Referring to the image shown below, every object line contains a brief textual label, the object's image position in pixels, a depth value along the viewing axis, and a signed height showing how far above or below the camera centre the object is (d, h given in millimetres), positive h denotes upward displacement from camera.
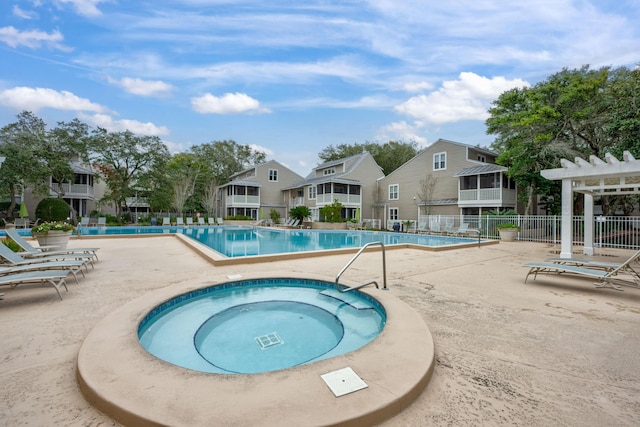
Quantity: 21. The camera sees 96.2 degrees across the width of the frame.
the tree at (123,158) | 26344 +4946
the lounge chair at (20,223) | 20512 -857
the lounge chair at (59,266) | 4684 -1067
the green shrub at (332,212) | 24422 -160
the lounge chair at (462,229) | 18195 -1228
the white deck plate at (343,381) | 2142 -1343
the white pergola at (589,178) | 7758 +941
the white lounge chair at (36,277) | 4277 -1038
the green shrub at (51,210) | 22938 +73
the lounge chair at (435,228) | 20031 -1293
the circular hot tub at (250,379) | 1883 -1341
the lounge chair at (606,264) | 5180 -1153
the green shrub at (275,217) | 28825 -677
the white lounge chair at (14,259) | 5599 -958
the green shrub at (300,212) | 25703 -207
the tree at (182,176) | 31219 +3874
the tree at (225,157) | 39000 +7658
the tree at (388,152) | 40344 +8330
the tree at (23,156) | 20594 +4023
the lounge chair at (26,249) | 6828 -944
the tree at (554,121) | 15469 +5072
